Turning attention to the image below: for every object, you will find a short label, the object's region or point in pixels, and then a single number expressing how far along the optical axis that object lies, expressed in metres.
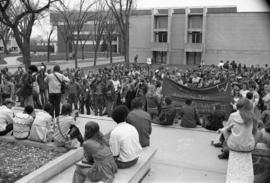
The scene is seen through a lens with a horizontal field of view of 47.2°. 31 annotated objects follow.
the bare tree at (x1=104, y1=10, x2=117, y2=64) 46.26
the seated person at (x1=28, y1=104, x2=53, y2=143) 6.96
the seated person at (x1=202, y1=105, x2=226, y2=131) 9.05
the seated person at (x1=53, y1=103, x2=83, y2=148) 6.59
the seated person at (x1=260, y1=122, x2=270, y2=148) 6.21
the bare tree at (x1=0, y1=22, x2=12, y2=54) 49.94
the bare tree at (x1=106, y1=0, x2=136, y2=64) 31.16
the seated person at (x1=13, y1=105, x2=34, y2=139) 7.05
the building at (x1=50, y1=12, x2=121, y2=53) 68.78
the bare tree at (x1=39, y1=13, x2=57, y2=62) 44.36
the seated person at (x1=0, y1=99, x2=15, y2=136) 7.48
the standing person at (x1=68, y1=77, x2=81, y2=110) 12.13
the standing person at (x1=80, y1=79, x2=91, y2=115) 12.15
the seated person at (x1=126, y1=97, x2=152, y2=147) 6.29
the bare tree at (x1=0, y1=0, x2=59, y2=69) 15.09
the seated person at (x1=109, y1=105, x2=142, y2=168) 5.15
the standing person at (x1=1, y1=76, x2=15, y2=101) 11.97
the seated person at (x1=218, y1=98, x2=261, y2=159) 5.86
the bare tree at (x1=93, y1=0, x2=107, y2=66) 40.41
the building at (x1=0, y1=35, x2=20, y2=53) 89.29
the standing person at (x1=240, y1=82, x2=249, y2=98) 10.78
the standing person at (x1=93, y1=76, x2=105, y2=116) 11.75
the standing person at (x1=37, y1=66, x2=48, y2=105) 12.84
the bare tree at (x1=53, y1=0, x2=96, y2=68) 34.62
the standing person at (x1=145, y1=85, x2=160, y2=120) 10.92
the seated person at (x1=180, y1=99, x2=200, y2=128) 9.34
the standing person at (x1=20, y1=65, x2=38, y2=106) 10.02
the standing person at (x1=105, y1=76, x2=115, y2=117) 11.73
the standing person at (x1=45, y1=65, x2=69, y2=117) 9.86
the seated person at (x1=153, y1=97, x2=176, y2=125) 9.61
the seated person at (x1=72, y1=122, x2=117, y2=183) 4.75
